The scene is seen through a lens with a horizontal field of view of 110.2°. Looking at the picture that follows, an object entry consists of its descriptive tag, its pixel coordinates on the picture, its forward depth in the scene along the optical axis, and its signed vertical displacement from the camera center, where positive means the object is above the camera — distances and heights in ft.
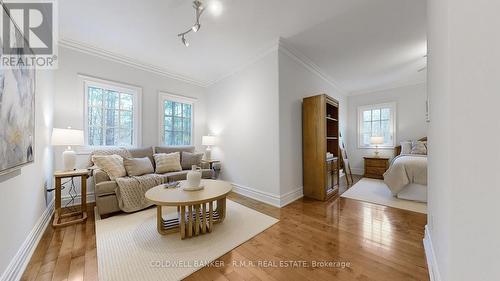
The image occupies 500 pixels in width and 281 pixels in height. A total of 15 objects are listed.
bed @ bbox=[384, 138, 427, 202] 9.59 -2.26
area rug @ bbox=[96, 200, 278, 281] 4.66 -3.47
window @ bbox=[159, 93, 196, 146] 12.82 +1.65
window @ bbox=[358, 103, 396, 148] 16.26 +1.57
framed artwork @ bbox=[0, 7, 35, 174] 3.80 +0.64
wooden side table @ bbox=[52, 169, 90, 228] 7.11 -2.59
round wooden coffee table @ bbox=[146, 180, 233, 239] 5.85 -2.37
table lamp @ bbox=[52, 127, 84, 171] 7.52 +0.04
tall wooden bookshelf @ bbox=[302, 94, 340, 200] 9.90 -0.78
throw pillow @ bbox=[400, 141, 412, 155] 14.26 -0.68
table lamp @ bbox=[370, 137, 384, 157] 15.66 -0.09
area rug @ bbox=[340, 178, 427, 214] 9.00 -3.46
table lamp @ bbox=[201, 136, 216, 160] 13.25 -0.22
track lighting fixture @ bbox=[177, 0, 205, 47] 6.43 +5.04
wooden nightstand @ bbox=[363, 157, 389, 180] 14.76 -2.39
